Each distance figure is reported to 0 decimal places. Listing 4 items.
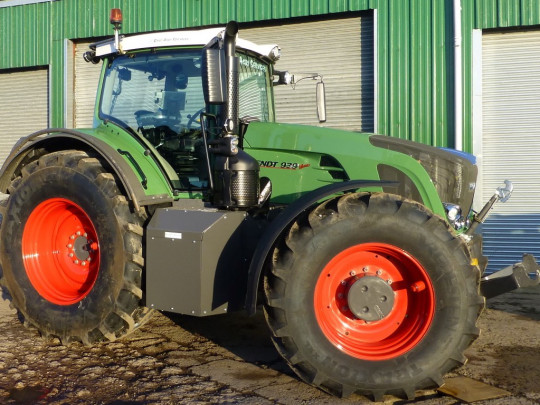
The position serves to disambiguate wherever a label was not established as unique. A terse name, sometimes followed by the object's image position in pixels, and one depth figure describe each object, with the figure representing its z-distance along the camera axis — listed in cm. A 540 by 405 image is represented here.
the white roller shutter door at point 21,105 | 1165
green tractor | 363
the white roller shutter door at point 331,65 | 923
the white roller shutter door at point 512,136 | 864
